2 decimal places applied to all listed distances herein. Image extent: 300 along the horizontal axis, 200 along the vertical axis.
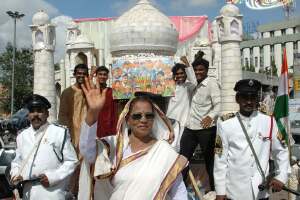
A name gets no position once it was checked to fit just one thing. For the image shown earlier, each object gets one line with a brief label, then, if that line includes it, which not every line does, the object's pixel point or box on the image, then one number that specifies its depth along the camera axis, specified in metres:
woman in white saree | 2.14
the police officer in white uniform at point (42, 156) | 3.12
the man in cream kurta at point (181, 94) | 4.95
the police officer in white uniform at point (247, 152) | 3.06
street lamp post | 25.21
